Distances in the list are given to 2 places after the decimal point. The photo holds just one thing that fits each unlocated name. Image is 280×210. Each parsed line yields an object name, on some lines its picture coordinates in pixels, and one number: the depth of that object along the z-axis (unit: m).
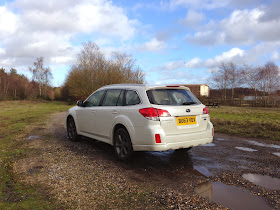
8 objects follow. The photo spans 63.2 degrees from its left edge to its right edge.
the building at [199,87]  68.11
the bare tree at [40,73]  65.06
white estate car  4.41
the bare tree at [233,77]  54.09
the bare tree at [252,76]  50.38
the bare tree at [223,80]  55.34
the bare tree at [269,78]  47.53
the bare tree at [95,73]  31.91
